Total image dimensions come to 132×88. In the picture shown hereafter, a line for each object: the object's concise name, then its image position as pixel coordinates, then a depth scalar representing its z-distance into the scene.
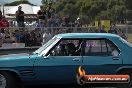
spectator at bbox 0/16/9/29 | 18.39
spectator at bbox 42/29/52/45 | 17.69
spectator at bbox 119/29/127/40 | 18.56
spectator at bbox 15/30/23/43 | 17.50
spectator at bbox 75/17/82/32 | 19.81
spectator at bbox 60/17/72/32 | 19.35
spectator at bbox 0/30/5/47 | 17.08
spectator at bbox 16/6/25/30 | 19.25
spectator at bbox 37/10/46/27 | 19.41
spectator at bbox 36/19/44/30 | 18.05
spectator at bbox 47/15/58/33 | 19.31
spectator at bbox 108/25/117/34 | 18.50
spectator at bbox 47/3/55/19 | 21.43
